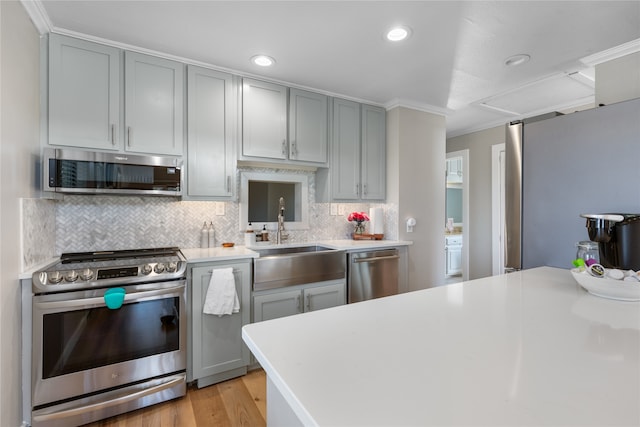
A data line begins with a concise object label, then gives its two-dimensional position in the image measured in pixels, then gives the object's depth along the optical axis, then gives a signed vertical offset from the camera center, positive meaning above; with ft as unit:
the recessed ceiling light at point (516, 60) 7.58 +3.97
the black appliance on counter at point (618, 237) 4.32 -0.34
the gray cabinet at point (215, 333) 6.89 -2.80
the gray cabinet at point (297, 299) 7.70 -2.28
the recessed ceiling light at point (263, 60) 7.50 +3.92
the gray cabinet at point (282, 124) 8.51 +2.70
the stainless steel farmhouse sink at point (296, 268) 7.61 -1.43
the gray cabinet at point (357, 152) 10.03 +2.17
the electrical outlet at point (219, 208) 8.93 +0.20
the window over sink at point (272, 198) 9.34 +0.54
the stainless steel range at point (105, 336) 5.41 -2.37
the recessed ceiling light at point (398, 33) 6.41 +3.94
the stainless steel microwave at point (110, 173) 6.02 +0.91
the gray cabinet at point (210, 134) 7.73 +2.14
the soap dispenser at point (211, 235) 8.61 -0.58
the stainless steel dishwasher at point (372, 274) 9.03 -1.86
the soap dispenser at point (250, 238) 8.96 -0.69
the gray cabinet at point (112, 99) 6.35 +2.64
